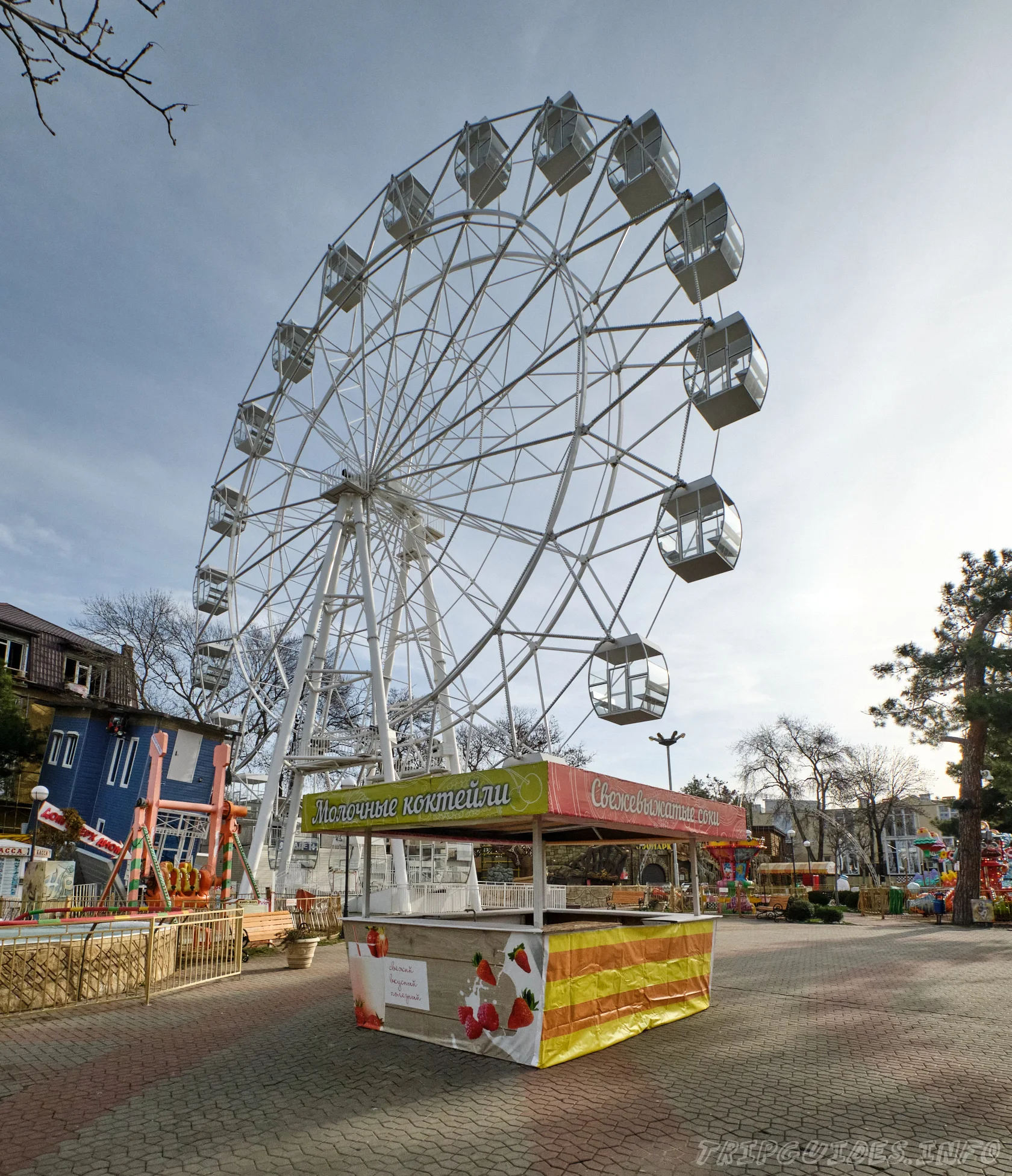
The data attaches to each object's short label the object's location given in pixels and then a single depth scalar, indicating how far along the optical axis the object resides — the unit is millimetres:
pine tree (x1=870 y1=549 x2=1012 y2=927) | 25359
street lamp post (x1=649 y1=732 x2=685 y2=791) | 39125
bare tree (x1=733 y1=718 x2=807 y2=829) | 54656
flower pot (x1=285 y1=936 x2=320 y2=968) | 14836
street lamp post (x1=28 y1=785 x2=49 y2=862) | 17625
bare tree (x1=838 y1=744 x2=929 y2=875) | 54094
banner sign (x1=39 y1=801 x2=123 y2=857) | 20797
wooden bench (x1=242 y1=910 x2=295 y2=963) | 17078
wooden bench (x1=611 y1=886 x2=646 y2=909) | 28672
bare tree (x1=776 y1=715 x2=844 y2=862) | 53406
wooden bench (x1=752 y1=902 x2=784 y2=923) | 29047
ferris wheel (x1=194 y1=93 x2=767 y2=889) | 15461
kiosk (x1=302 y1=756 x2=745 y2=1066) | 7750
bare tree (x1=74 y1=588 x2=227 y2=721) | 38500
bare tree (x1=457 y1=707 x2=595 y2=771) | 47450
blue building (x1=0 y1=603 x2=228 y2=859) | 25469
